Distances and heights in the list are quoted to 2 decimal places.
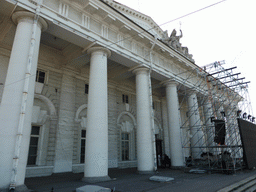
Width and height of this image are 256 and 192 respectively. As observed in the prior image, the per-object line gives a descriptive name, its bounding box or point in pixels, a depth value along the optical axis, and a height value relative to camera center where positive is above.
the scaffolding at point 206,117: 12.58 +2.54
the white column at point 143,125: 11.35 +1.39
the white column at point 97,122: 8.61 +1.26
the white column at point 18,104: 6.26 +1.61
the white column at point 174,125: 14.38 +1.69
